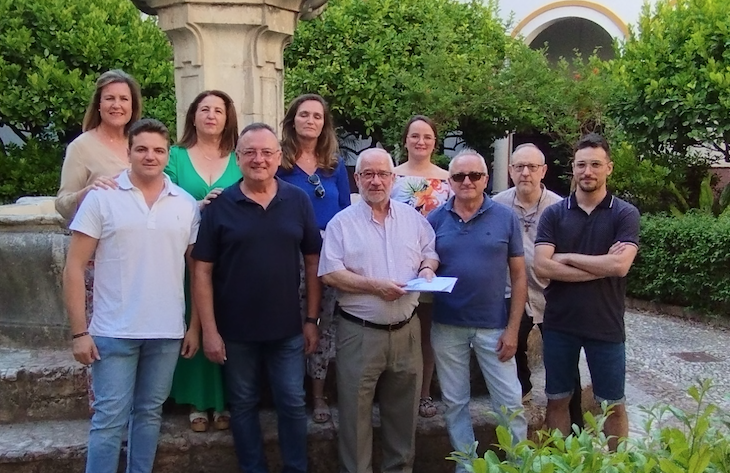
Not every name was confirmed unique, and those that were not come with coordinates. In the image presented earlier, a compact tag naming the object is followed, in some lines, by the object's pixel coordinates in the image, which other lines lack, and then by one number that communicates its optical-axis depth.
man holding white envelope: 3.36
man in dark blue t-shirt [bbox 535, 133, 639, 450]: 3.42
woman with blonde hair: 3.42
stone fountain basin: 4.48
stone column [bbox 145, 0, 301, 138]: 4.73
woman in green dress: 3.54
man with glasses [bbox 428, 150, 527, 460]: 3.43
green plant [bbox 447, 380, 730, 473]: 1.62
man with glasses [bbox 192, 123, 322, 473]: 3.23
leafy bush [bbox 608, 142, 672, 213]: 10.77
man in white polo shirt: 3.04
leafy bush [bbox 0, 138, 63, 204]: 9.75
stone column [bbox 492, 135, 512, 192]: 16.55
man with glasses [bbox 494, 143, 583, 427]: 3.79
